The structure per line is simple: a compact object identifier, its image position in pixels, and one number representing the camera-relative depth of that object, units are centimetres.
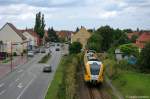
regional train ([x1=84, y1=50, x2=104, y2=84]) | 3266
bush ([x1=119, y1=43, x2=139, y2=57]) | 5073
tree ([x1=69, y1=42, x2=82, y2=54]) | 6865
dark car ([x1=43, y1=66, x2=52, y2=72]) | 4510
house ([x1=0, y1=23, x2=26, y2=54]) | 7481
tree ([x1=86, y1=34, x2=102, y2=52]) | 6897
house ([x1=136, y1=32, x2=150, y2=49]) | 5958
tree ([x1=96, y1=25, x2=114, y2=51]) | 7785
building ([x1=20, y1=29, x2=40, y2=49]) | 9408
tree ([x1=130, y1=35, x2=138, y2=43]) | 8855
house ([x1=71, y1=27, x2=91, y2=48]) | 8773
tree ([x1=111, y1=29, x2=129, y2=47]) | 7310
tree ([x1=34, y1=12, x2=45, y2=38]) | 11020
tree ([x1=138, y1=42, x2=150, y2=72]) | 3963
